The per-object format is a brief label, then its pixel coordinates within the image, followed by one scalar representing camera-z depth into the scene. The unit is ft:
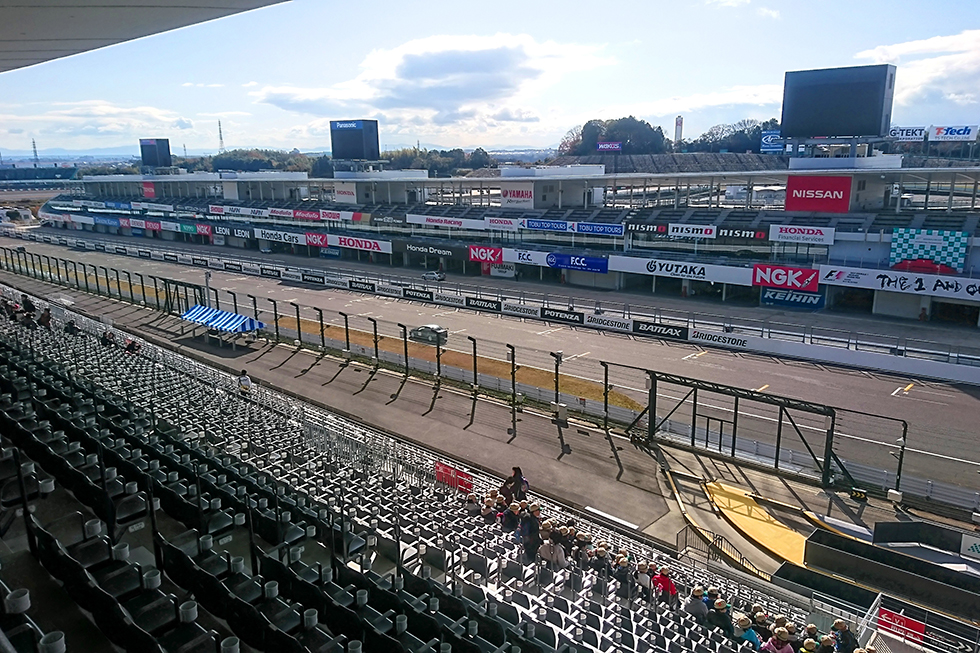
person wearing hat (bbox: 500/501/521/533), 40.63
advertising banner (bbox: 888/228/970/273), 114.83
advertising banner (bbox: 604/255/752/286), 132.77
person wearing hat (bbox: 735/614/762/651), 29.68
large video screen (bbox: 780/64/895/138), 142.20
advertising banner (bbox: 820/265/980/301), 109.50
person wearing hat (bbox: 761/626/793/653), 28.07
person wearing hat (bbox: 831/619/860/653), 29.96
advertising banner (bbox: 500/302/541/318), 121.70
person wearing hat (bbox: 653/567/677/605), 33.81
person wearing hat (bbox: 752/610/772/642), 30.96
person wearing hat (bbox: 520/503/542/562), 36.86
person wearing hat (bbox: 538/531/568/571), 36.06
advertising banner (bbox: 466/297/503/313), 127.24
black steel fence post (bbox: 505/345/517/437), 70.69
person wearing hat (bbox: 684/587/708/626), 31.50
